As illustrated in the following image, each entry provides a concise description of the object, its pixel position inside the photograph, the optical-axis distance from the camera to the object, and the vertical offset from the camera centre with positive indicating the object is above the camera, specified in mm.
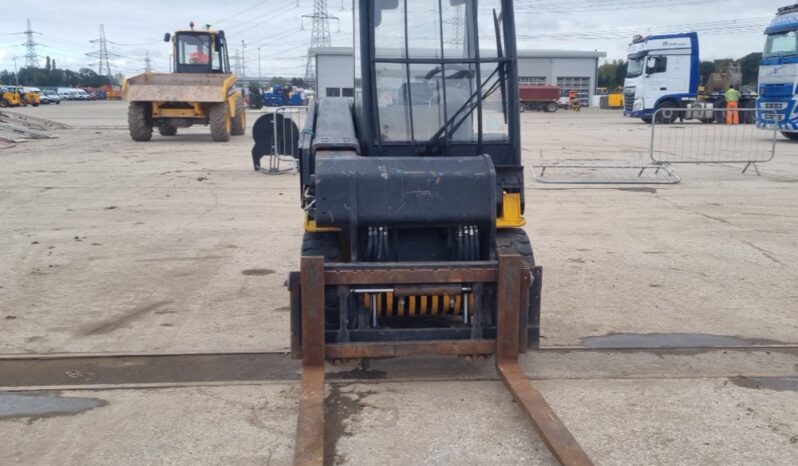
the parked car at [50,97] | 69375 +1058
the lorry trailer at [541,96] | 53844 +899
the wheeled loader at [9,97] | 56250 +836
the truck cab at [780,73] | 21469 +1029
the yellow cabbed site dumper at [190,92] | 21547 +467
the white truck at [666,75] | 33000 +1473
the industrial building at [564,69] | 69375 +3646
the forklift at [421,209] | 4652 -629
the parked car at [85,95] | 87250 +1576
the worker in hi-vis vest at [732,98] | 32875 +474
